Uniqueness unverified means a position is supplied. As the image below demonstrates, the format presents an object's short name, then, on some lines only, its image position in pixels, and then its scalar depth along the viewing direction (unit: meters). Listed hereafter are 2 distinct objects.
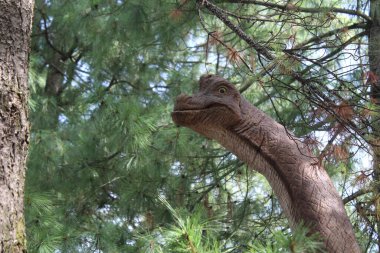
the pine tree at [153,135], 5.41
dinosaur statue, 4.56
